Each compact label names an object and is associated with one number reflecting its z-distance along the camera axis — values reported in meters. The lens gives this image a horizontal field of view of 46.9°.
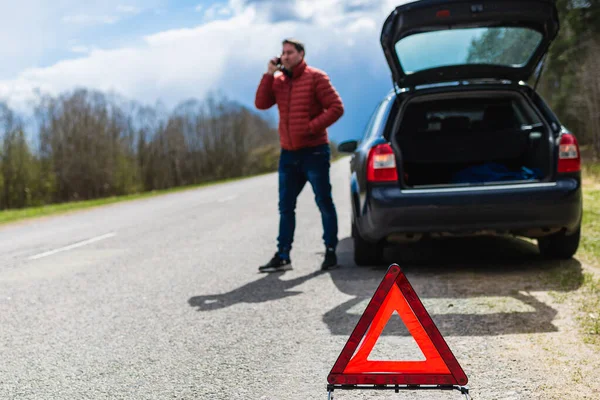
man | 6.63
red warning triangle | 2.77
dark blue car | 5.86
